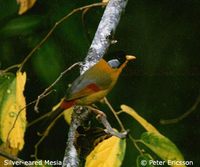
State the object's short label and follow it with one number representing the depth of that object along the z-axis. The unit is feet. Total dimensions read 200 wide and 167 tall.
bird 13.20
